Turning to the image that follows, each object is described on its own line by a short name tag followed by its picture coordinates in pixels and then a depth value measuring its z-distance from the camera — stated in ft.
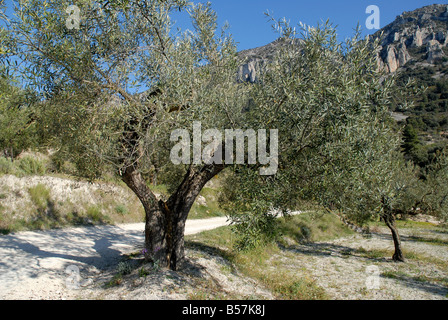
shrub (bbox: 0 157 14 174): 56.29
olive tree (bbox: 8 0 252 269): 23.13
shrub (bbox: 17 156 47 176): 61.67
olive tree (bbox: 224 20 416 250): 20.67
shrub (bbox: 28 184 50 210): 52.54
